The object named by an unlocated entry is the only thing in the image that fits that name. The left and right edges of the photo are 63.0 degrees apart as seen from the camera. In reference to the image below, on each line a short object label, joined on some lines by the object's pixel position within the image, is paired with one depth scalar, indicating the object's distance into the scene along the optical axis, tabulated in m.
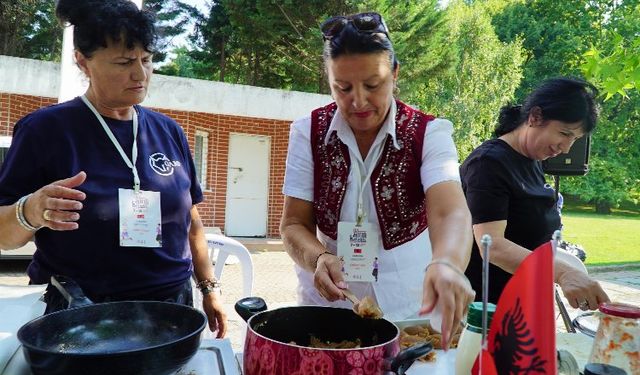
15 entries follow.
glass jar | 1.07
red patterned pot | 0.86
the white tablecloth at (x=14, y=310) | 1.01
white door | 9.99
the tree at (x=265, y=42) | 13.08
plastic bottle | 1.05
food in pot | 1.08
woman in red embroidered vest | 1.51
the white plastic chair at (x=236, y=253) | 3.14
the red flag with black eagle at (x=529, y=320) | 0.68
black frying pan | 0.81
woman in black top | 2.13
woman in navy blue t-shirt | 1.55
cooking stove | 0.99
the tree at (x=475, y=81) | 15.64
